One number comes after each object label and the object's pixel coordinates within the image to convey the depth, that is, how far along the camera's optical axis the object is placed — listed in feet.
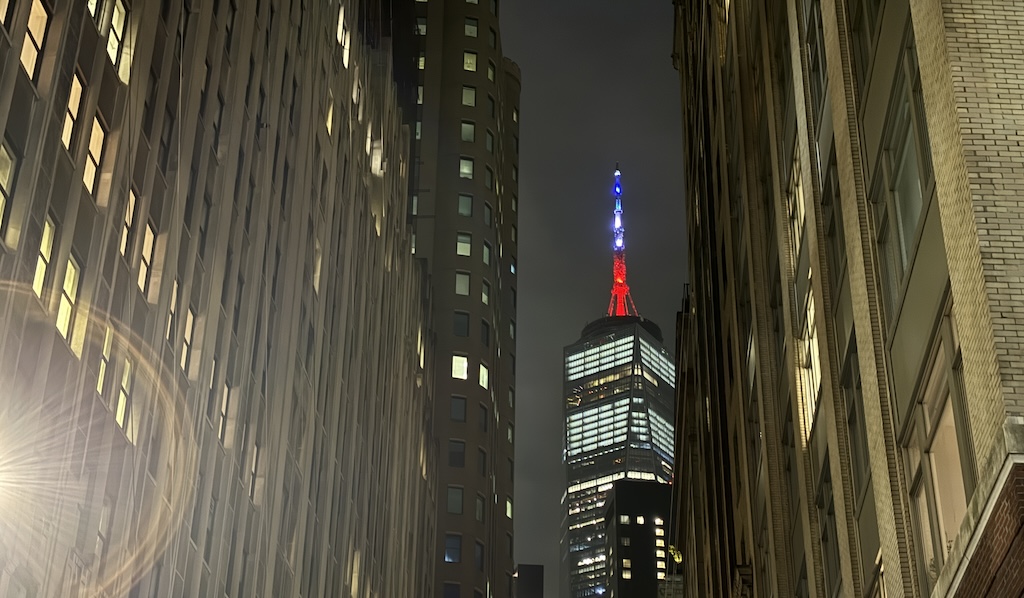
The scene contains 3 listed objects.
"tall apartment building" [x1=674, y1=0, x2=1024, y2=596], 53.57
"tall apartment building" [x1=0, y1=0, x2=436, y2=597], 92.48
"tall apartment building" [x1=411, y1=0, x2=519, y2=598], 347.15
